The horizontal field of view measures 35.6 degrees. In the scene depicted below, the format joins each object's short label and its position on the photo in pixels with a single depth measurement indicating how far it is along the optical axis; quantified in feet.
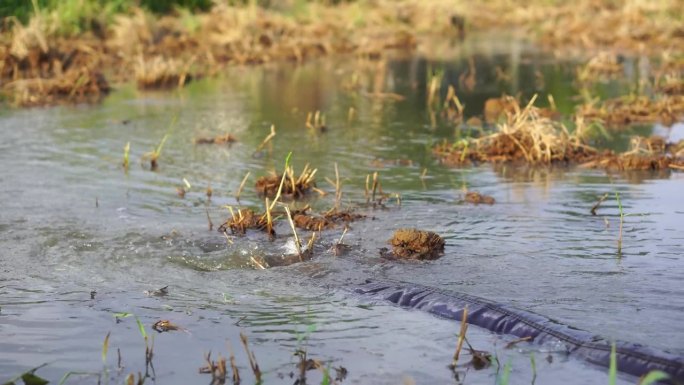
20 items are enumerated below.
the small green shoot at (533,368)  16.04
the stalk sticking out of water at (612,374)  13.47
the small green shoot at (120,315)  19.22
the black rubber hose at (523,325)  16.55
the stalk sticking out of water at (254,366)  16.12
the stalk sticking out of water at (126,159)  33.97
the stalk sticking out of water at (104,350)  16.20
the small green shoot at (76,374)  16.16
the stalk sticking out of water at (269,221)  25.48
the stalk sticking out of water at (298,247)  23.45
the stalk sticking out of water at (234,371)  16.22
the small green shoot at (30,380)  16.14
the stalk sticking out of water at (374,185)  29.09
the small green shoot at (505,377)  14.46
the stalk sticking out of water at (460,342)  16.28
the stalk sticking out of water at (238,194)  29.60
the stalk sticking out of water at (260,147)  36.20
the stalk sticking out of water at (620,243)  23.70
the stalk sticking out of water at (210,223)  26.35
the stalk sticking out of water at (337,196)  27.30
